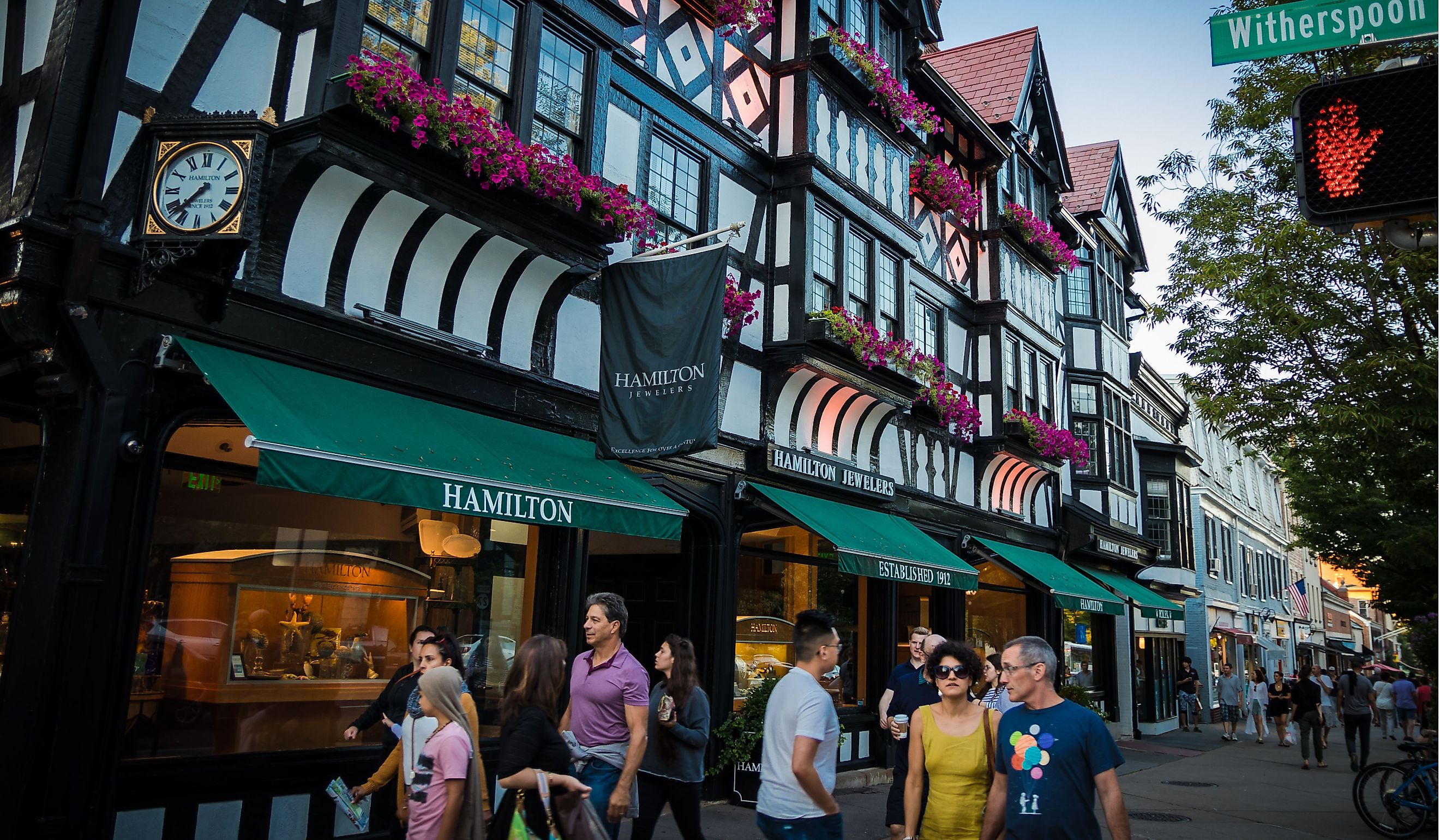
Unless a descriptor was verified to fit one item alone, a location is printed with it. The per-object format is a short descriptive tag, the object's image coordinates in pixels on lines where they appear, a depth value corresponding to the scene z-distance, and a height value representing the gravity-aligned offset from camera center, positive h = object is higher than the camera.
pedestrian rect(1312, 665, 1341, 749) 25.92 -0.92
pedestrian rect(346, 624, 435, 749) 7.32 -0.49
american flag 35.25 +2.12
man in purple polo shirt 6.48 -0.42
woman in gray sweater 6.96 -0.75
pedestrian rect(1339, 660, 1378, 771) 17.83 -0.73
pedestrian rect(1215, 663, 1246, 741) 24.77 -0.91
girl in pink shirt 4.90 -0.68
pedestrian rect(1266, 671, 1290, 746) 23.81 -0.96
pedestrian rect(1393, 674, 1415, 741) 23.64 -0.72
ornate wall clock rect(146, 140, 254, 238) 7.16 +2.88
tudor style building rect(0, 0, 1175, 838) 7.03 +2.02
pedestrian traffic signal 4.45 +2.19
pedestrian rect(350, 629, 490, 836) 5.44 -0.53
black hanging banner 9.57 +2.60
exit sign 8.41 +1.08
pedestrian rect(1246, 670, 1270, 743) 25.17 -1.00
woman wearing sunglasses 5.36 -0.55
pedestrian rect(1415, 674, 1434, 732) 22.45 -0.79
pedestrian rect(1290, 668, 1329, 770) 19.08 -0.91
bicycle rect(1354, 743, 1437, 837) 10.95 -1.32
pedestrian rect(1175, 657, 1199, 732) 28.80 -0.92
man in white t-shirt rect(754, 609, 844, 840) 5.08 -0.58
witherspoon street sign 4.86 +2.93
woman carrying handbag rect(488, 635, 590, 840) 4.83 -0.53
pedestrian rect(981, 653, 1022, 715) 7.61 -0.35
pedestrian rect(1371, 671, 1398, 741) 25.17 -0.80
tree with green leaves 12.22 +4.18
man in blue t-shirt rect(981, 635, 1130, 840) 4.64 -0.48
